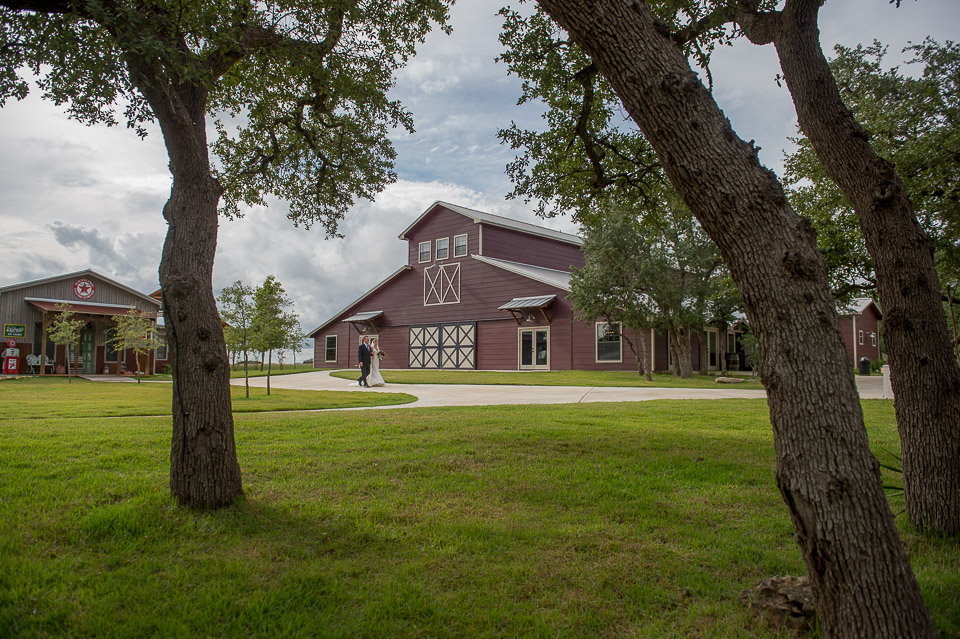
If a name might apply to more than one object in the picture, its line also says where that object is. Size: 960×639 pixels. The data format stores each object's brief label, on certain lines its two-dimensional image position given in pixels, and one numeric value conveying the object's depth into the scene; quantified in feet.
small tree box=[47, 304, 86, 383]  82.99
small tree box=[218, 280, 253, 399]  51.31
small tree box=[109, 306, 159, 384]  82.69
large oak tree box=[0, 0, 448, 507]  14.16
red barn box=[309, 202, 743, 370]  87.25
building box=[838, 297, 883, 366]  113.70
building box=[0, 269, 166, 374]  92.32
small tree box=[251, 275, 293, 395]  51.53
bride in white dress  66.74
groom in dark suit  64.69
